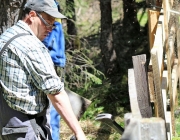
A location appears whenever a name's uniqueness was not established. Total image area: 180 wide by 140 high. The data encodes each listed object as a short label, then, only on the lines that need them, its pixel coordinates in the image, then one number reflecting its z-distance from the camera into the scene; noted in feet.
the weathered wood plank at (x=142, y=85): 14.97
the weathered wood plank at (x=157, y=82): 15.34
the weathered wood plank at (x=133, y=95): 13.27
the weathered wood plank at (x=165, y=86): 19.54
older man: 13.00
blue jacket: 18.12
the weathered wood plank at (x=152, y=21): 23.18
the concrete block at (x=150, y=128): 10.99
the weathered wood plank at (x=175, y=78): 25.07
